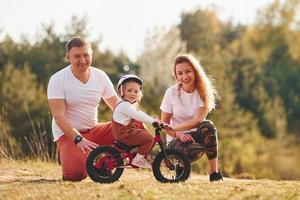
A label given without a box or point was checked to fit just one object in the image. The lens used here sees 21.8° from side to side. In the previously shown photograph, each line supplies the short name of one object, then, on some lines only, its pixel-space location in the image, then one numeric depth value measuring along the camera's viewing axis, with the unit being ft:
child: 29.73
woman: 31.14
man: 31.55
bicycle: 29.30
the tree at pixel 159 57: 169.99
